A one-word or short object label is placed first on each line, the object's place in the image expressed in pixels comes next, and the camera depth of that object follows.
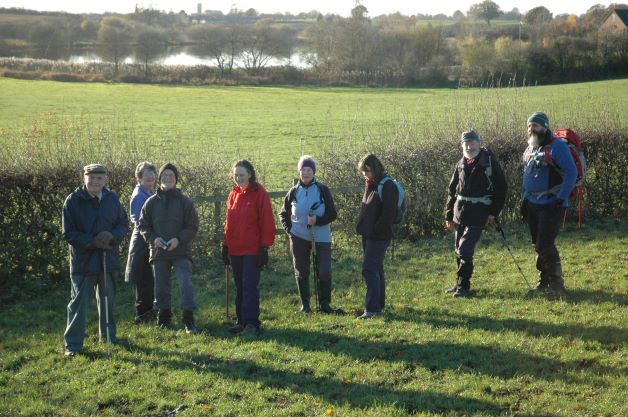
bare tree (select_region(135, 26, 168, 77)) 64.44
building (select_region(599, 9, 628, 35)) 77.93
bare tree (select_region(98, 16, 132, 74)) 63.25
